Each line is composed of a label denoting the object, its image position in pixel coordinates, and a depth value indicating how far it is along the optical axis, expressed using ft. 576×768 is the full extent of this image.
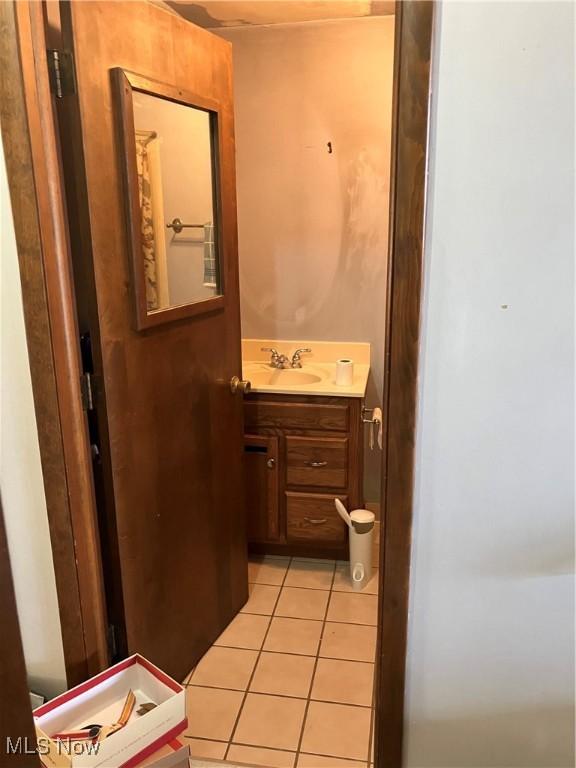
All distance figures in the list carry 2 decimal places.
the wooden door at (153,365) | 4.73
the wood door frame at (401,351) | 3.46
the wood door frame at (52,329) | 4.12
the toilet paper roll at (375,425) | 8.73
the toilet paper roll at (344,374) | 8.62
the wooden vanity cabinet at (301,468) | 8.47
